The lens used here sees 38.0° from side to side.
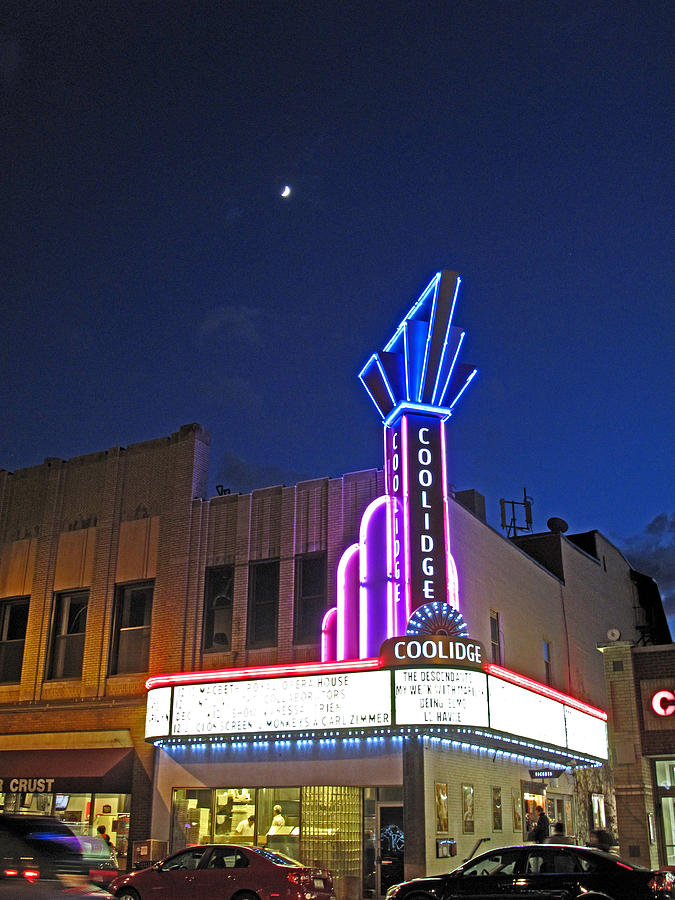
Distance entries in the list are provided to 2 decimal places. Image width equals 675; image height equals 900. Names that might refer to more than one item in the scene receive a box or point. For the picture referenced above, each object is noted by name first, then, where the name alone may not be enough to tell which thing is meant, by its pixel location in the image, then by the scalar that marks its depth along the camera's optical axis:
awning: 23.52
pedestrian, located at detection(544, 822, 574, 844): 23.06
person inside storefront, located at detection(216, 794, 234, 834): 22.53
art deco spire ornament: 21.25
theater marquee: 19.80
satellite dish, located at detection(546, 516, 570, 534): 37.62
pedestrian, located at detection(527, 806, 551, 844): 21.67
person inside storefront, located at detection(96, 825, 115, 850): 23.30
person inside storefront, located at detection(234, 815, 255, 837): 22.17
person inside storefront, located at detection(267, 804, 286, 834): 21.89
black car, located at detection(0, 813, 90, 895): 11.71
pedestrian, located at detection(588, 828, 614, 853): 21.53
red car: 16.67
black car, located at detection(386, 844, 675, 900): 14.41
